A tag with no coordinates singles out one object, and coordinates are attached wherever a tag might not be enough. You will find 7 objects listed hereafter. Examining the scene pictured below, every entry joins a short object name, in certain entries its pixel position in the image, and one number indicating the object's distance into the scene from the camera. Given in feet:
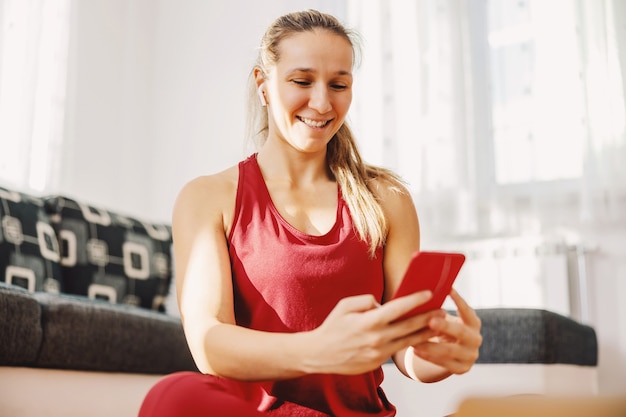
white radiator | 9.12
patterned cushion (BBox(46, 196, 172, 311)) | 8.96
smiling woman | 2.65
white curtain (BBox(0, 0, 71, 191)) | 10.48
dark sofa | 6.13
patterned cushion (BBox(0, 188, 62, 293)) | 7.95
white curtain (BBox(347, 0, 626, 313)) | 9.09
